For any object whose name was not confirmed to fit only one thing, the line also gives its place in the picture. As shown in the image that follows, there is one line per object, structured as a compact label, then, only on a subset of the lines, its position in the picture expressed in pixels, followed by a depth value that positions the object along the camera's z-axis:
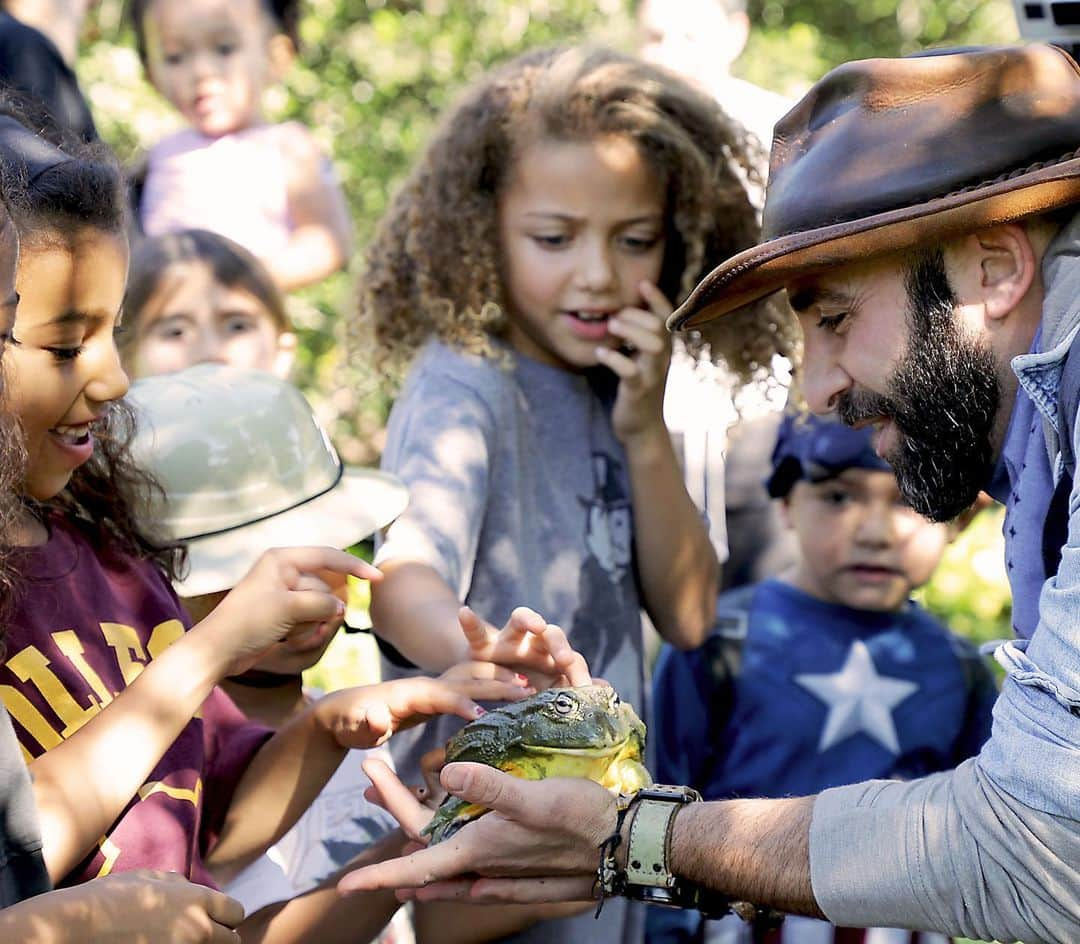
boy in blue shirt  4.27
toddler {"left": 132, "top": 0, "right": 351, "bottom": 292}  5.58
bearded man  2.36
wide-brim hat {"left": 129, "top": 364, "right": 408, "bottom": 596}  3.09
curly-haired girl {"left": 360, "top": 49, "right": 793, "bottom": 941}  3.57
